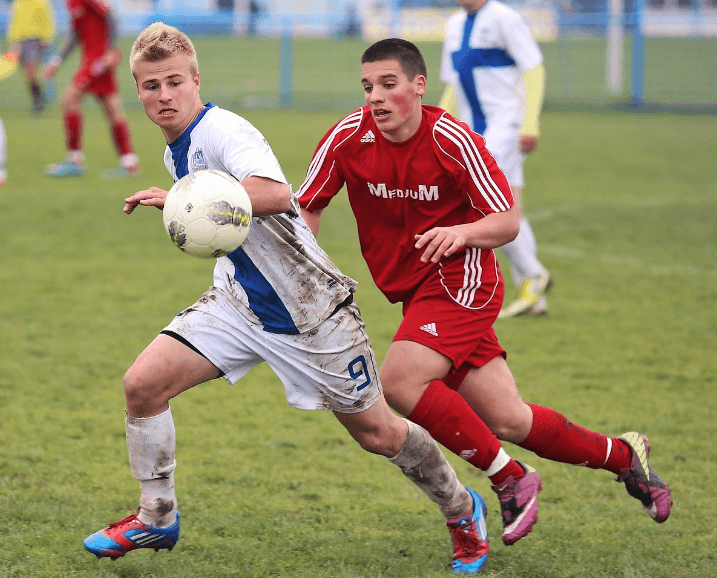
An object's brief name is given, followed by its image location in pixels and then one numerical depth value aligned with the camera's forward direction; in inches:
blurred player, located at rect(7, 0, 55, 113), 1406.3
